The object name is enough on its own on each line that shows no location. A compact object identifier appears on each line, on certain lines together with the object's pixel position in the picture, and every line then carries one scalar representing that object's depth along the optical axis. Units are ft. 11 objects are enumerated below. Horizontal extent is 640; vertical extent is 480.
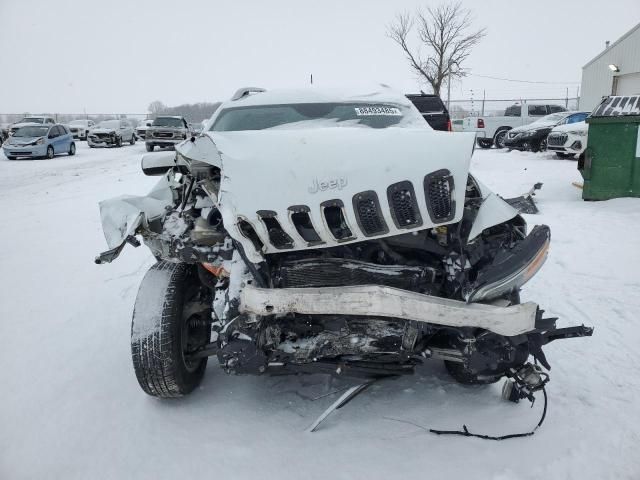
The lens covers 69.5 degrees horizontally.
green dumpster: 24.36
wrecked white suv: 6.88
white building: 71.82
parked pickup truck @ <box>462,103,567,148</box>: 70.90
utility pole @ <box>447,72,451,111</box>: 99.14
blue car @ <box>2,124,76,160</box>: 59.21
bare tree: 90.89
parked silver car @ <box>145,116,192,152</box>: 70.54
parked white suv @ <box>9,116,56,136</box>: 82.61
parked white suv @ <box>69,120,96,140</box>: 105.60
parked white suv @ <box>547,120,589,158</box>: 42.18
